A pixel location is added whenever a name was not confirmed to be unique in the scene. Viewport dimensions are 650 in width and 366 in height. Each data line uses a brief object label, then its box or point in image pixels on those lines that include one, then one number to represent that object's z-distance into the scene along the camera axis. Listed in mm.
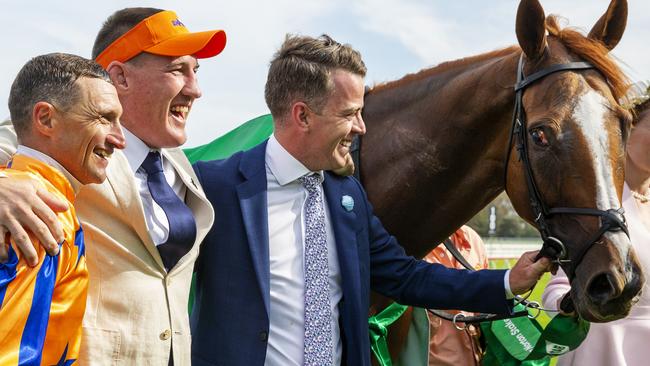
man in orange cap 2330
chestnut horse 3102
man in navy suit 2777
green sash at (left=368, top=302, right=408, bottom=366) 3713
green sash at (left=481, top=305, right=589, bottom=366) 3562
